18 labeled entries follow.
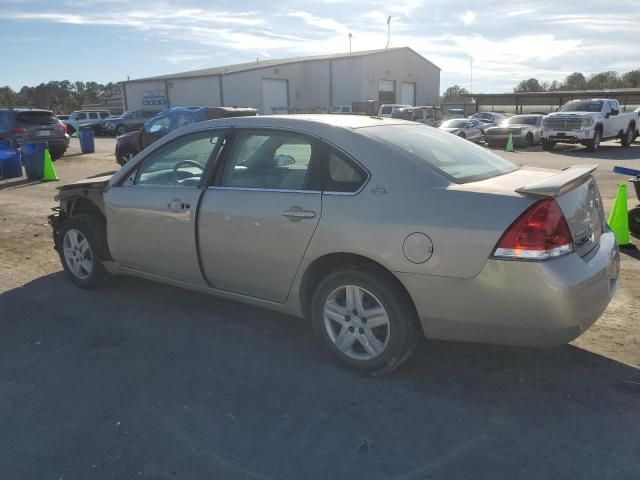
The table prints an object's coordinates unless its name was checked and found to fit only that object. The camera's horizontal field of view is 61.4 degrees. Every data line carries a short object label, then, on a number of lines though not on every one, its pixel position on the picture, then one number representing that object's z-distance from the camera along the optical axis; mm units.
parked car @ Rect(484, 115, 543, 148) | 23422
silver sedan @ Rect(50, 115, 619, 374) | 2891
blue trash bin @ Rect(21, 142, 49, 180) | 13836
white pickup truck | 20172
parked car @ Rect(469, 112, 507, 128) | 29538
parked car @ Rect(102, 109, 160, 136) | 34594
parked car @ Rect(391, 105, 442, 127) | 25484
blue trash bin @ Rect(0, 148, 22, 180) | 13914
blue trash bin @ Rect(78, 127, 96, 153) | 21614
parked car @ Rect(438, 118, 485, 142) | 23516
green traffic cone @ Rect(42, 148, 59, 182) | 13727
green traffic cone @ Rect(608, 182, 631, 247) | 6218
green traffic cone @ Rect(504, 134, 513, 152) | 21672
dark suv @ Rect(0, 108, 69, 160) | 17500
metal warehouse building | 42062
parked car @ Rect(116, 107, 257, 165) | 13398
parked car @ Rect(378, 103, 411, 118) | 29656
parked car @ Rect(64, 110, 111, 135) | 36812
